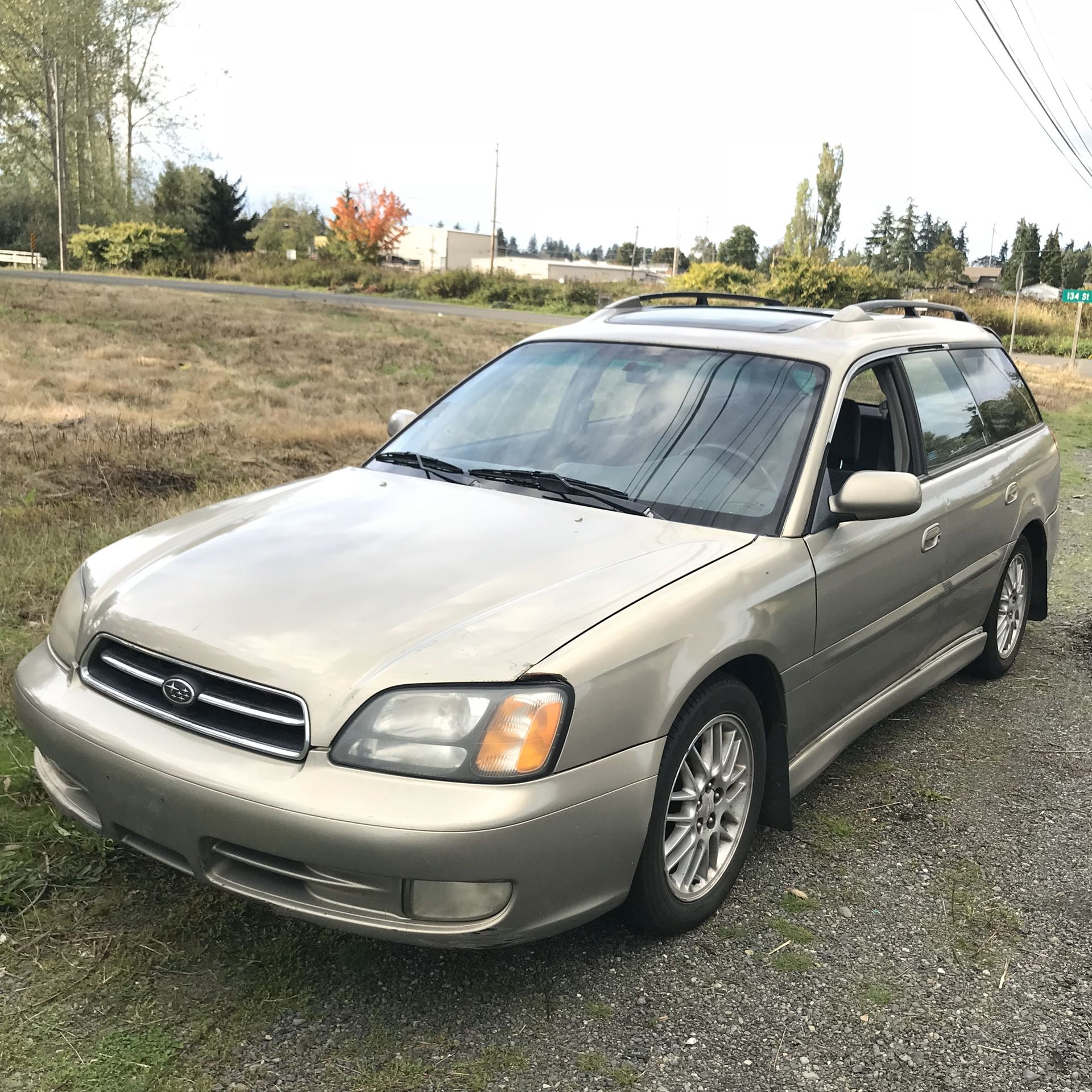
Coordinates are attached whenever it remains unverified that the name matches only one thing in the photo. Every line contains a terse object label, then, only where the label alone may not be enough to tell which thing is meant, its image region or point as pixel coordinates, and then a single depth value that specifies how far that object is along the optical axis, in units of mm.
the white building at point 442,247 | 106625
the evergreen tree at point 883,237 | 115312
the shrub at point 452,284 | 40156
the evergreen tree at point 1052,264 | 90000
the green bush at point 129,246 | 38156
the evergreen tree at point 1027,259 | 88125
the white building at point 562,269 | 81938
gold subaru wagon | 2408
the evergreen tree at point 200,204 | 42844
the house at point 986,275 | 113988
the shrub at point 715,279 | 36938
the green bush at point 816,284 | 34781
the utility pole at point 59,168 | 37656
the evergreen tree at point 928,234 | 136625
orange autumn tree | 54500
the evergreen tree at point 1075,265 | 82688
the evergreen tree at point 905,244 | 103312
